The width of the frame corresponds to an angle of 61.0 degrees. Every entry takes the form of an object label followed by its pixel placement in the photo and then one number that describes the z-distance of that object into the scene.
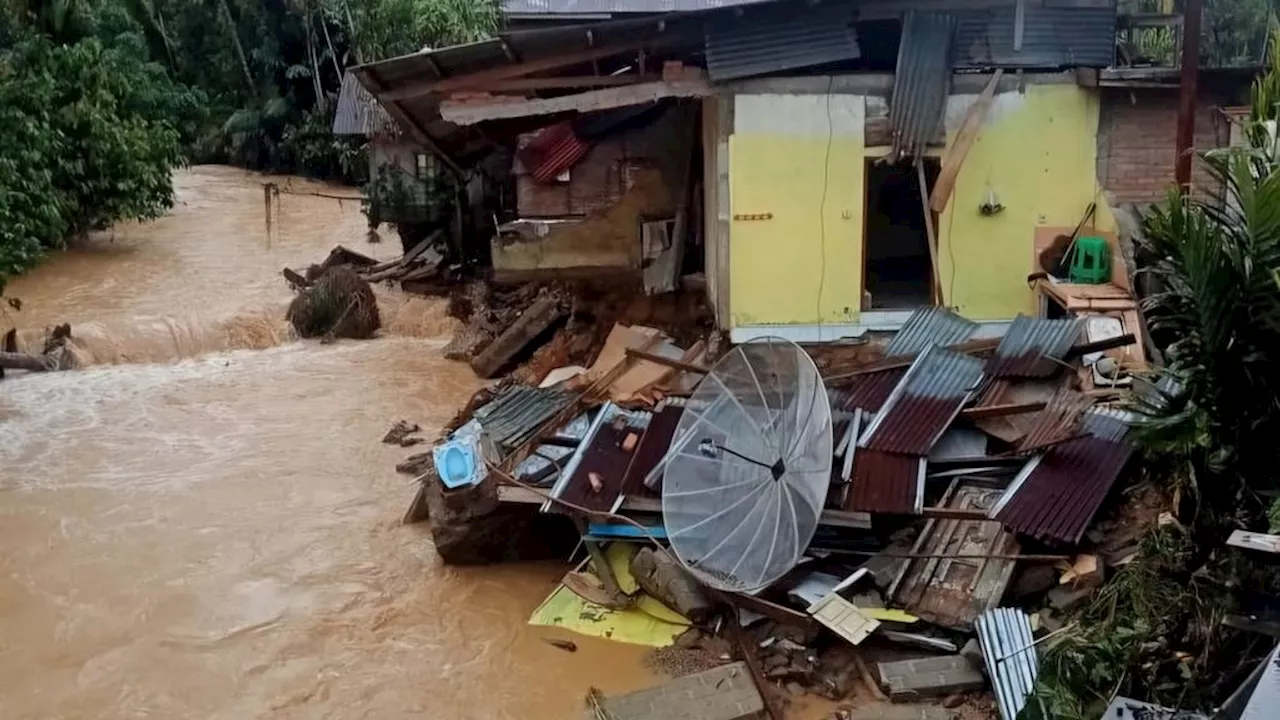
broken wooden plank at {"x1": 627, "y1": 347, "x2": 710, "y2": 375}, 10.39
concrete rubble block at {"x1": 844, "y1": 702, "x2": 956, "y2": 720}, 7.03
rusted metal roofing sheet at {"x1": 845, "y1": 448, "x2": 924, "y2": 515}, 8.09
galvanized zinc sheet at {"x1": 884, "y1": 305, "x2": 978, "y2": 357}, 9.80
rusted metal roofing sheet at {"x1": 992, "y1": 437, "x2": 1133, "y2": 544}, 7.51
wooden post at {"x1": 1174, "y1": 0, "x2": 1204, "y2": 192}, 9.20
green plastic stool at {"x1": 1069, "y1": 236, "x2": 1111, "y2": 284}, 9.98
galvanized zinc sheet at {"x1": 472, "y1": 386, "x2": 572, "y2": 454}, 9.84
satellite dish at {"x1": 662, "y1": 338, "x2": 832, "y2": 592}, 7.91
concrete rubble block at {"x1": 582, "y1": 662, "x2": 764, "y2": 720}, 7.26
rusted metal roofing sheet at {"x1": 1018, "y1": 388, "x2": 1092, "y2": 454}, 8.05
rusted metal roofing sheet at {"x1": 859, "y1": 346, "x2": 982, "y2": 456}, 8.50
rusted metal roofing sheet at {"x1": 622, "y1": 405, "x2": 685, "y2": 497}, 8.91
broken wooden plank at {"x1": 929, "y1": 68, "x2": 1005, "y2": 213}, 10.07
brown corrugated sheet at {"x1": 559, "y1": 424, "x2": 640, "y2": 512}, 8.93
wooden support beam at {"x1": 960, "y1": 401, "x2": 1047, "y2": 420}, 8.42
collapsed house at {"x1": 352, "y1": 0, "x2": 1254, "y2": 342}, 9.98
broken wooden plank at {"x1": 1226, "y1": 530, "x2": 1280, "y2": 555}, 5.04
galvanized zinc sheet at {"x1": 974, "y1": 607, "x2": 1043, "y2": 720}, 6.86
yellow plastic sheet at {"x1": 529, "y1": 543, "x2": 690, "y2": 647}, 8.45
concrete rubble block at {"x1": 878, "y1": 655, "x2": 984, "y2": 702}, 7.23
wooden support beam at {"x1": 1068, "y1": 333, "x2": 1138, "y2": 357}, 8.66
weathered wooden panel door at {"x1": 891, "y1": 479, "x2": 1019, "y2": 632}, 7.59
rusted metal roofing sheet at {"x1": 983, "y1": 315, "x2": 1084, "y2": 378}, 8.78
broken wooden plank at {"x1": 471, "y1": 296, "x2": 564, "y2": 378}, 14.75
